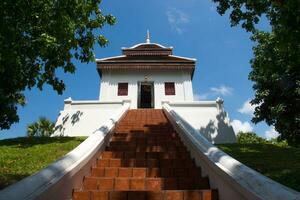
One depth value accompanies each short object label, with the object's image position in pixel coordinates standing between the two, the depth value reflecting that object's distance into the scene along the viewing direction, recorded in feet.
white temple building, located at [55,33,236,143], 50.37
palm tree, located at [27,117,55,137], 90.33
